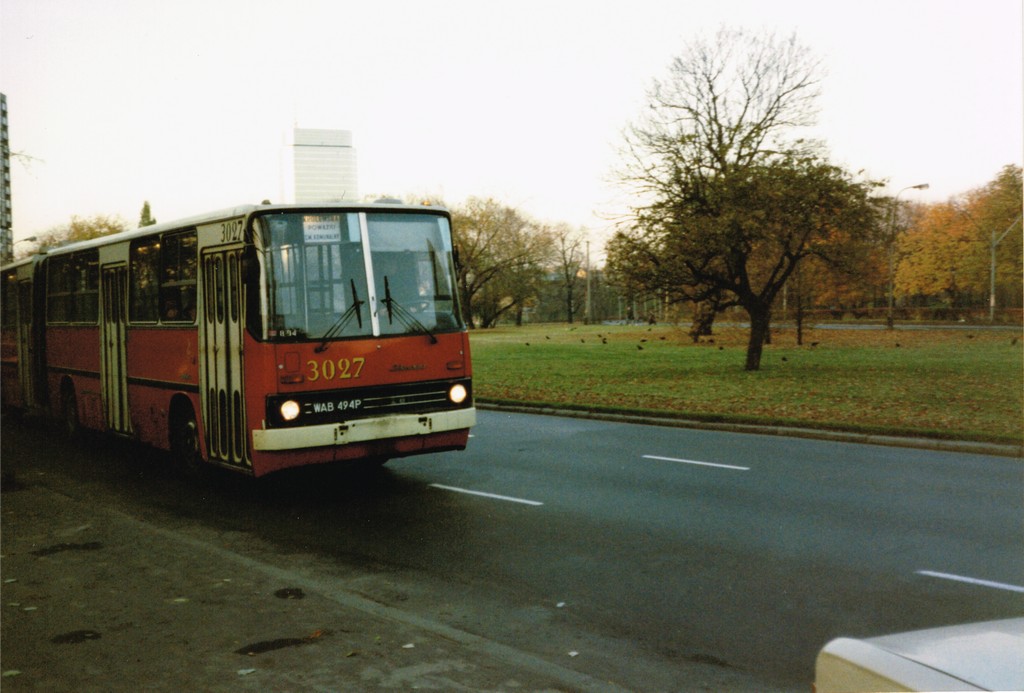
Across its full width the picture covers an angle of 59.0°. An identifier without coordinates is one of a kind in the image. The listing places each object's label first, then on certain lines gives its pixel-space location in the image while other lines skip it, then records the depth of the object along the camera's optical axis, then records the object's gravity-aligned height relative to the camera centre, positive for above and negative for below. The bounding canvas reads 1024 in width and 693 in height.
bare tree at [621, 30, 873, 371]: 23.95 +2.92
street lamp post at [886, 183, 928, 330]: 26.48 +2.59
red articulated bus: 9.41 -0.22
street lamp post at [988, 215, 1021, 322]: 50.12 +1.75
